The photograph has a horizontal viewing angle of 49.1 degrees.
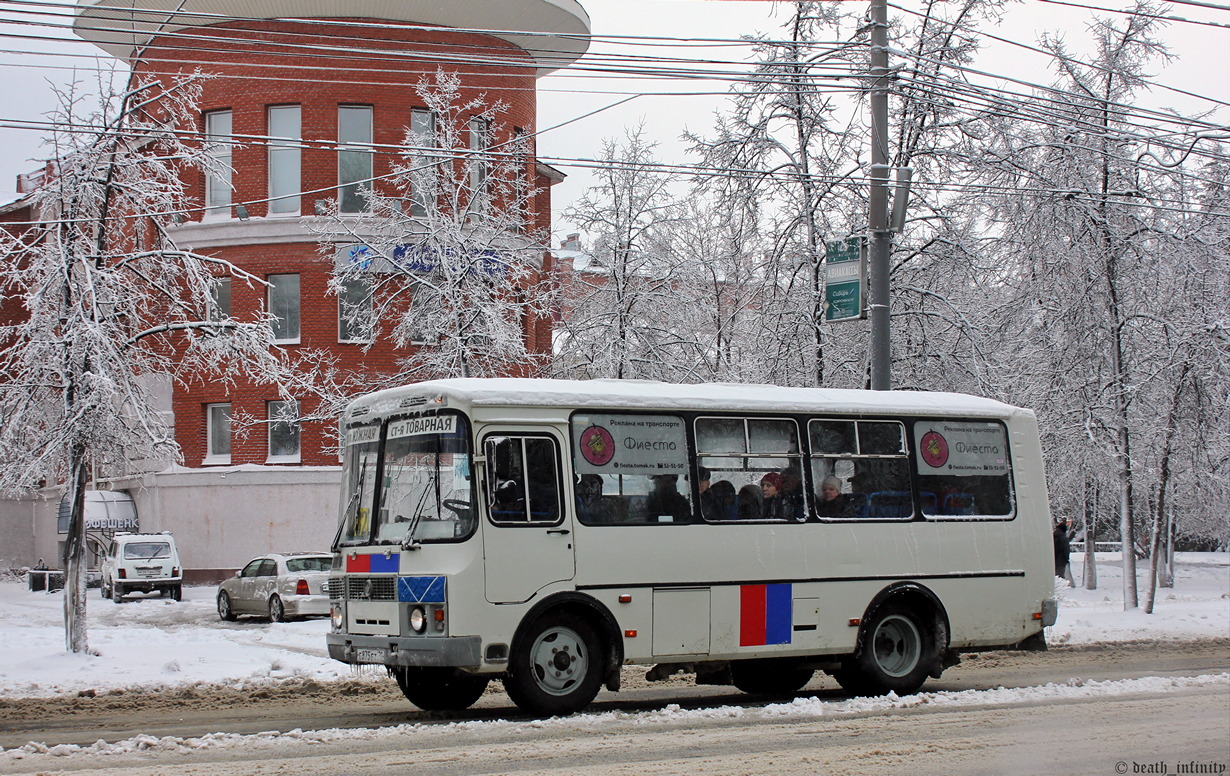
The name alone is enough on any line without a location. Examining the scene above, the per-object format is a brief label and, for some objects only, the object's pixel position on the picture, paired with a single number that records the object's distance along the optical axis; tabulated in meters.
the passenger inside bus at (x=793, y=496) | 13.01
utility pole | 16.98
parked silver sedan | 25.75
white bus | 11.35
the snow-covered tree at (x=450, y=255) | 24.95
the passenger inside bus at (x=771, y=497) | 12.89
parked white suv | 32.88
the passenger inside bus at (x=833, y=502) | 13.20
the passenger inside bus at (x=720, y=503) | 12.52
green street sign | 17.27
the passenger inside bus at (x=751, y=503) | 12.74
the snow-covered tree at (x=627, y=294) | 27.28
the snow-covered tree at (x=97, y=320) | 17.00
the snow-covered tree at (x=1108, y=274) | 23.55
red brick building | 35.81
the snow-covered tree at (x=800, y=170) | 22.08
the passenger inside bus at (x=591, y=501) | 11.83
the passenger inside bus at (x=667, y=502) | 12.24
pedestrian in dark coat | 30.98
